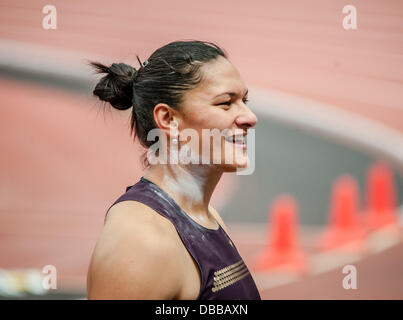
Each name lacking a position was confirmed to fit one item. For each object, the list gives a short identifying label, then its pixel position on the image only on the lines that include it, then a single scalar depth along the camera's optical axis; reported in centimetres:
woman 169
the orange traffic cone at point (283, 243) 440
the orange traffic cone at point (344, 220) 446
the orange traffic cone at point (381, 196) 443
